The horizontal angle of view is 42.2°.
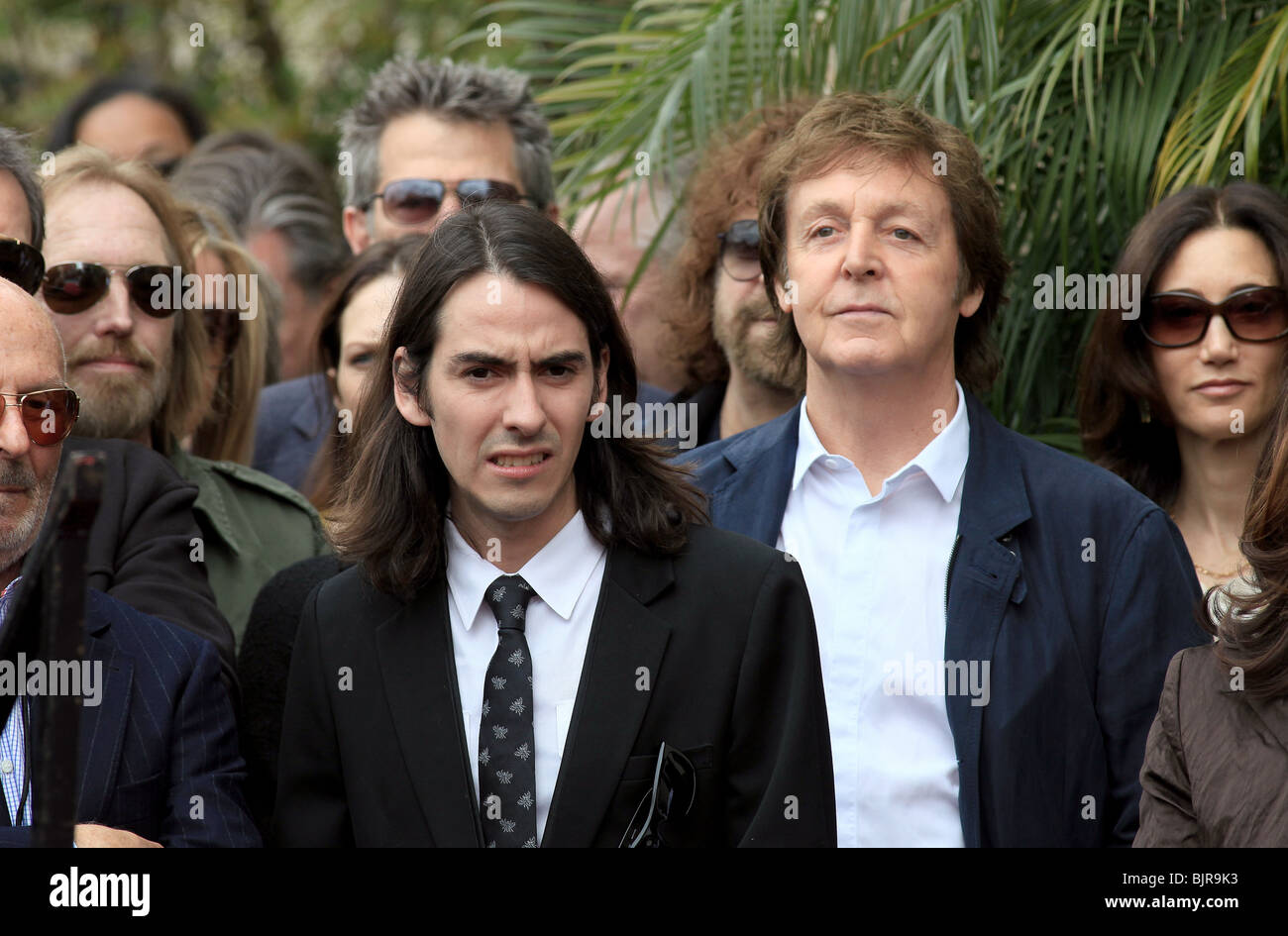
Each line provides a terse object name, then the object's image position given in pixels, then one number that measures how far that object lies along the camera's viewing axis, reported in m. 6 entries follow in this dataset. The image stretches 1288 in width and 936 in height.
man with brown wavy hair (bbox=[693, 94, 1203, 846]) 3.38
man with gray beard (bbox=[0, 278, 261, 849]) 2.98
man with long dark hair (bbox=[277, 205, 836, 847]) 2.98
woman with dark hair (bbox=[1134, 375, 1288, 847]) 2.76
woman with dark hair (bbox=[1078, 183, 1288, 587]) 4.07
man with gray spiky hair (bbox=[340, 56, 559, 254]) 5.36
